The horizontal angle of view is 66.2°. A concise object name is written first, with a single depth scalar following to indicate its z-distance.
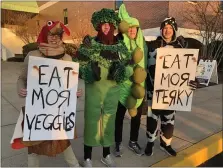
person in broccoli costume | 1.87
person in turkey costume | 1.70
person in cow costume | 2.06
